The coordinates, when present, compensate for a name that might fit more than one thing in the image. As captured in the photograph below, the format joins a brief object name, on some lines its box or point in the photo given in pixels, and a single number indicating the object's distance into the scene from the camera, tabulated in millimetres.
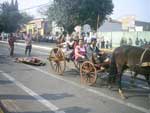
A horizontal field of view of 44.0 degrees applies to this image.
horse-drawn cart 6397
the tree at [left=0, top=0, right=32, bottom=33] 40622
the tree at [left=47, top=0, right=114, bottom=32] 27567
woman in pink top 7293
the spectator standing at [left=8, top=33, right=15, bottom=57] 13145
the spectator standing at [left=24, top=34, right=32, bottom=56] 13448
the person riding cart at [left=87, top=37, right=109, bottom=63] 6712
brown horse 5434
